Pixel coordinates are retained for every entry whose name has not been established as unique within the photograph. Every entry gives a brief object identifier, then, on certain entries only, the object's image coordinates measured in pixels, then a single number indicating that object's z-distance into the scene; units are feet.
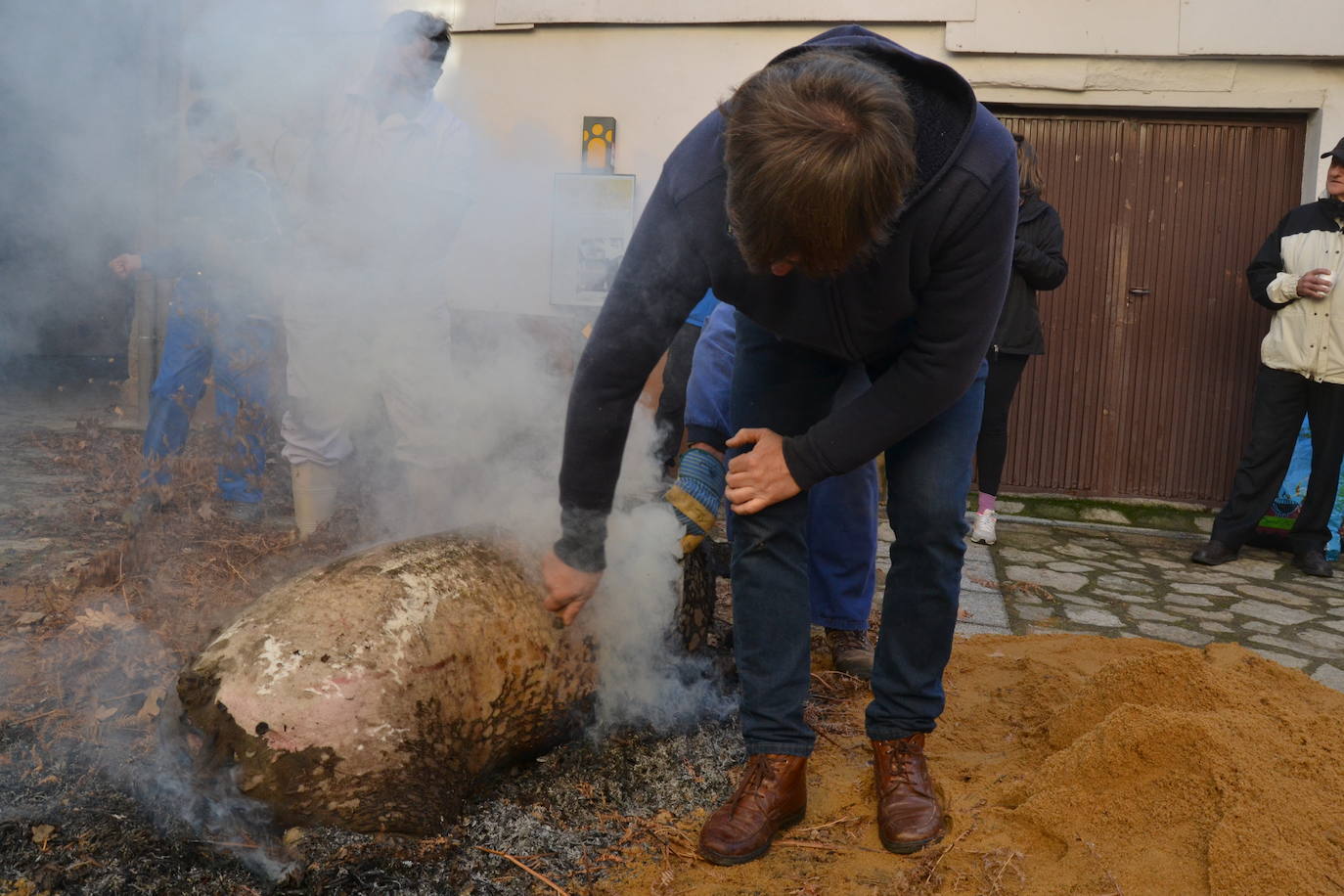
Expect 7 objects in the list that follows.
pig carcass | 6.23
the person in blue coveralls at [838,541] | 10.09
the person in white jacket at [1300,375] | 16.72
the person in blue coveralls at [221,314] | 13.12
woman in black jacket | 17.11
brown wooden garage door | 21.53
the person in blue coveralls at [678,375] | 14.49
